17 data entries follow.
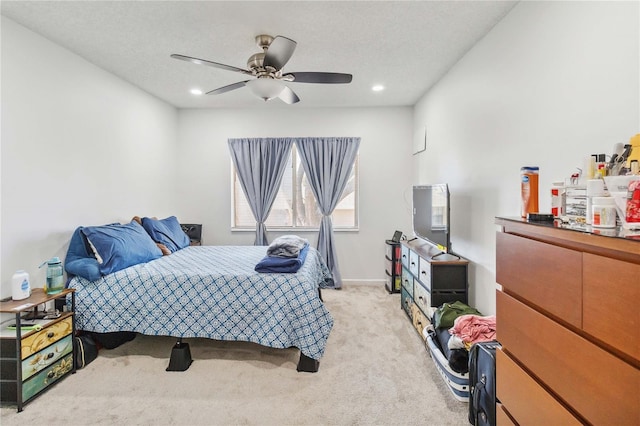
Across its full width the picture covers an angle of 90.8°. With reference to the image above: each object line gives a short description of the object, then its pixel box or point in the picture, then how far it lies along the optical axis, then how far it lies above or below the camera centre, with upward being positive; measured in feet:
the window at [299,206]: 16.05 +0.01
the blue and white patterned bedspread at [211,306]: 8.11 -2.61
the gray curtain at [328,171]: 15.38 +1.73
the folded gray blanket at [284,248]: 9.21 -1.26
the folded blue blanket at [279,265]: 8.60 -1.61
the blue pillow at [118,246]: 8.90 -1.14
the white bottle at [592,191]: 3.28 +0.12
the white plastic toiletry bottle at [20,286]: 7.38 -1.80
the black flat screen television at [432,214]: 9.59 -0.33
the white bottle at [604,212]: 3.09 -0.09
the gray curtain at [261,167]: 15.52 +1.94
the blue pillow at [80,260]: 8.55 -1.44
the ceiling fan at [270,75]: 7.55 +3.43
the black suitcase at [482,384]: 5.35 -3.24
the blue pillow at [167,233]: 12.11 -1.00
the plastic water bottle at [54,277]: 7.98 -1.74
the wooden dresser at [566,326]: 2.66 -1.30
